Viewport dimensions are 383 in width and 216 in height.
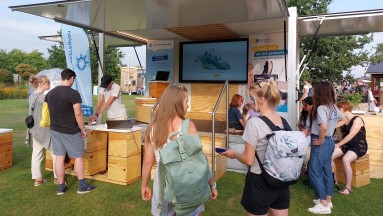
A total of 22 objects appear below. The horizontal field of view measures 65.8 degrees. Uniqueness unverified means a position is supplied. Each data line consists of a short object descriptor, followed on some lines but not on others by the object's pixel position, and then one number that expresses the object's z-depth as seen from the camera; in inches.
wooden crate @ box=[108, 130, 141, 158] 172.2
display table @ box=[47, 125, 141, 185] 173.5
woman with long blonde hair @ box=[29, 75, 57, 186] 165.3
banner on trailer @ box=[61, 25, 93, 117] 236.8
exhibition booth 187.6
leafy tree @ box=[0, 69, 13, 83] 1375.5
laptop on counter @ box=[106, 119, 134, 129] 177.5
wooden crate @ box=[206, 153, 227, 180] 181.1
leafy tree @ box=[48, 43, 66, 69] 916.6
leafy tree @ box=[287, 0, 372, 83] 565.9
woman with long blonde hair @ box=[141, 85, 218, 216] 78.8
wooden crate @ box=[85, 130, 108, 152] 181.6
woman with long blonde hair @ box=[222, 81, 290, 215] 80.8
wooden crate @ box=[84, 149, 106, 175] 183.2
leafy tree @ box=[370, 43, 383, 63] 587.7
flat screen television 316.2
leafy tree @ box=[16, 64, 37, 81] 1667.3
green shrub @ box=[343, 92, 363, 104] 265.8
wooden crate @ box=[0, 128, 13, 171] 199.6
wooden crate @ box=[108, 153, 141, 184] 173.5
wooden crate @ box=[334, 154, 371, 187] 177.6
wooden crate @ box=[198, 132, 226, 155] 182.2
